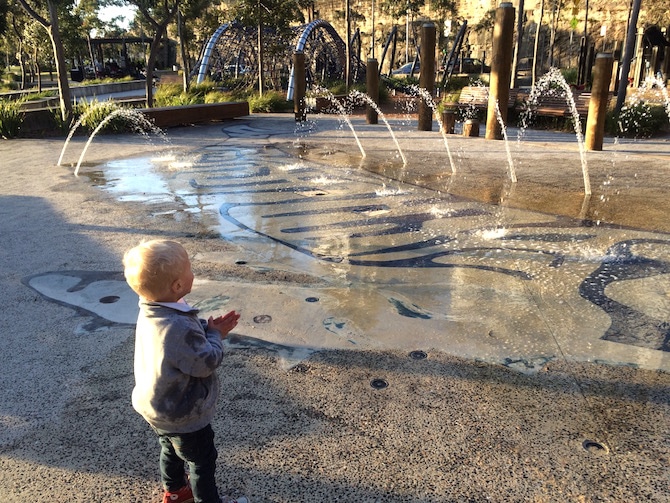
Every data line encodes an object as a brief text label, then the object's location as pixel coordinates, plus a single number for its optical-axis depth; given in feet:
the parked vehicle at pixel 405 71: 121.49
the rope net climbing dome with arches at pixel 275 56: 85.66
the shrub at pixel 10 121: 41.63
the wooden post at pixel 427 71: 44.19
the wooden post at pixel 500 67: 37.06
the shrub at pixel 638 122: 40.06
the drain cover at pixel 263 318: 11.61
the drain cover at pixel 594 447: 7.57
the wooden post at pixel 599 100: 32.04
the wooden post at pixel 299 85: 52.85
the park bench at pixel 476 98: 52.80
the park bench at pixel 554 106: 45.52
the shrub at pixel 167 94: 65.92
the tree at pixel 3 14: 75.00
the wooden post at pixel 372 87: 52.49
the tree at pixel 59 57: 44.04
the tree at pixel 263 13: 69.56
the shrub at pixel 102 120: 44.04
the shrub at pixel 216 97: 63.26
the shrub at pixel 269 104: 63.93
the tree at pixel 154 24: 53.52
